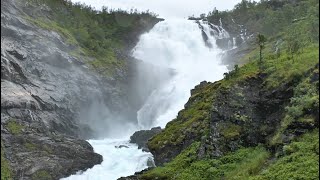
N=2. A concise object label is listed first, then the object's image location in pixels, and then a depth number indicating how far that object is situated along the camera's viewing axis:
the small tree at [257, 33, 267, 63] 34.77
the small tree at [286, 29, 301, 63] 32.91
